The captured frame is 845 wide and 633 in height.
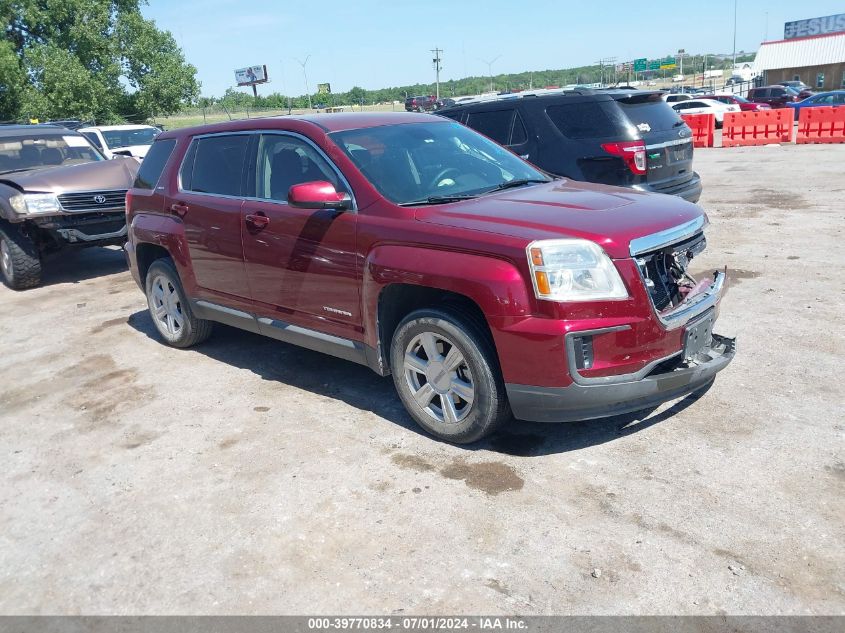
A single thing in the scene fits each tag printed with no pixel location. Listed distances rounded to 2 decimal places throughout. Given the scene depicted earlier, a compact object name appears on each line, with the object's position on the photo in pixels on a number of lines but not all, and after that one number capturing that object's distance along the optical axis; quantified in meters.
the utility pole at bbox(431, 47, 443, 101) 60.28
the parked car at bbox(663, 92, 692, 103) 27.97
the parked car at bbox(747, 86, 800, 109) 31.75
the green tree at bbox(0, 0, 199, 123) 34.44
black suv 7.23
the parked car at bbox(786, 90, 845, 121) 25.99
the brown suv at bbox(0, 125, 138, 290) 8.75
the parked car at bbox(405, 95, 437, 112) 46.60
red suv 3.56
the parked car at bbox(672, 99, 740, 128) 26.27
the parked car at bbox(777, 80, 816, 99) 34.69
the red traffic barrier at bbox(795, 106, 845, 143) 18.52
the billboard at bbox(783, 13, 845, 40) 59.85
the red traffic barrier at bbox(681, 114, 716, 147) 20.72
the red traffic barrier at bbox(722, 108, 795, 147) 19.64
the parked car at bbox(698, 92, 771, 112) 28.67
